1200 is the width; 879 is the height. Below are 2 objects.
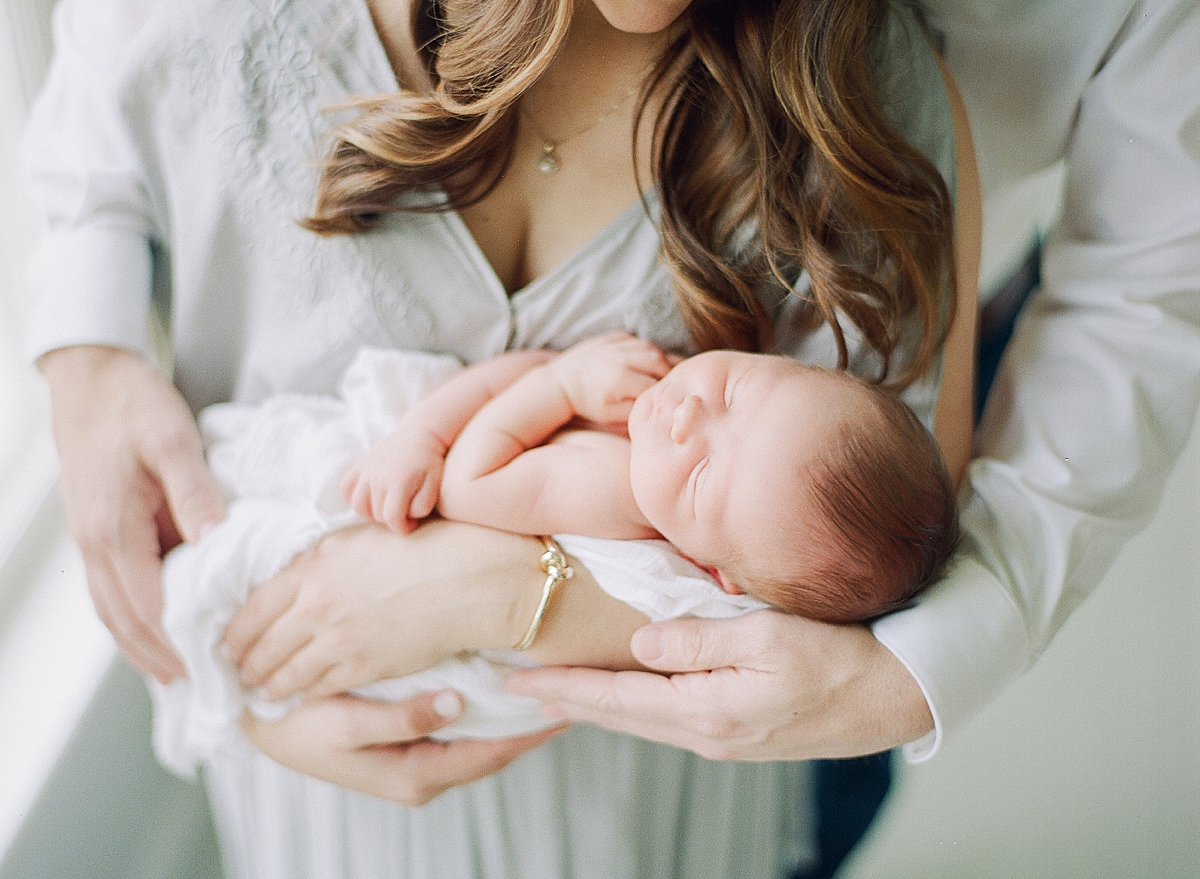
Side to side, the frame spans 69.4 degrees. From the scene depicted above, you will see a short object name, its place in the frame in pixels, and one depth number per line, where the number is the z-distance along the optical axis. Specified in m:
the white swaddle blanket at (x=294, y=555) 0.75
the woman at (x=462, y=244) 0.75
